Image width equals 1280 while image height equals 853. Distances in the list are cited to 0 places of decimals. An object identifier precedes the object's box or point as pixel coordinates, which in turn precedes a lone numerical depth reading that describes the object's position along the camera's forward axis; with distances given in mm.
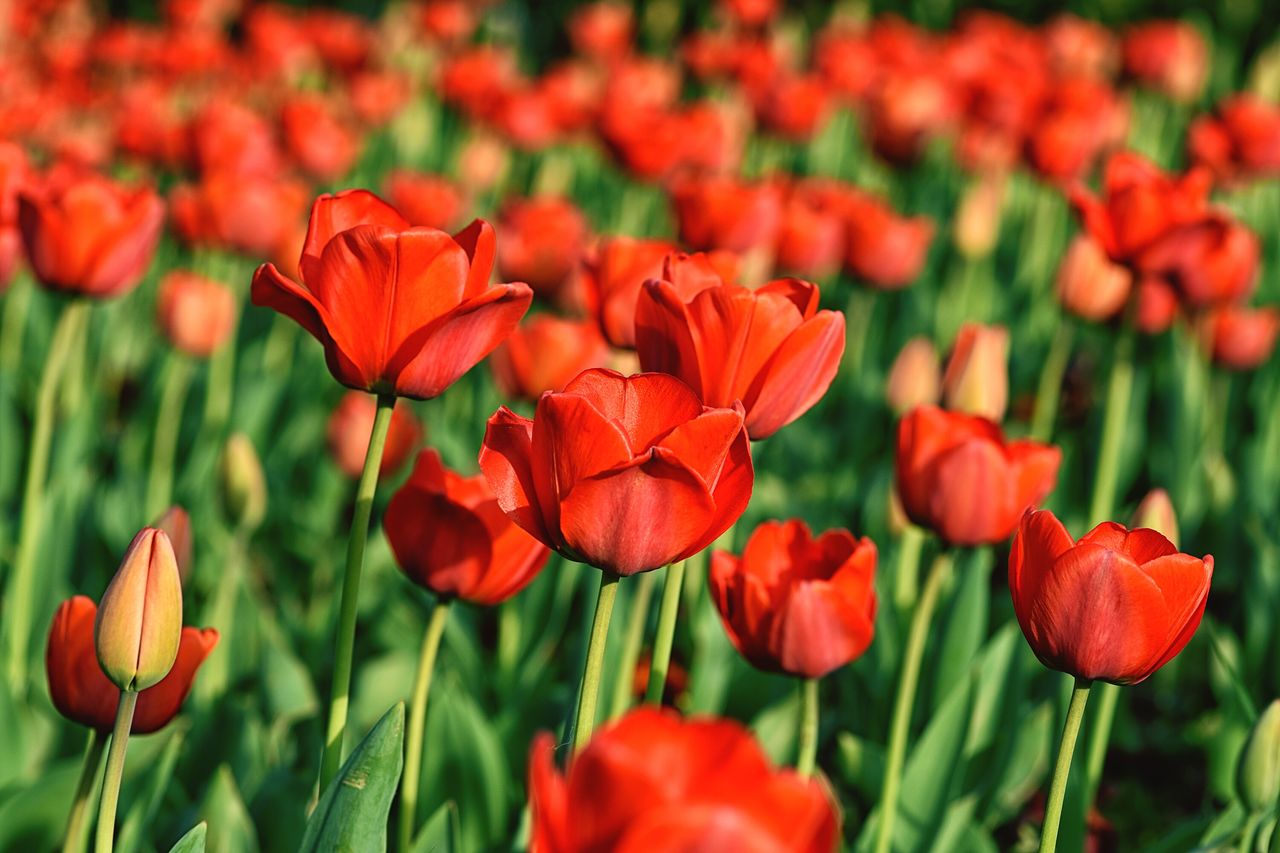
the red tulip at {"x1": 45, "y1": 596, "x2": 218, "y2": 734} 1370
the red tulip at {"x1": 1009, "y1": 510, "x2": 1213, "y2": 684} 1315
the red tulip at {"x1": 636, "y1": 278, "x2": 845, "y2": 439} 1354
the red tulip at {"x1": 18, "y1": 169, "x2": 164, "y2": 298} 1621
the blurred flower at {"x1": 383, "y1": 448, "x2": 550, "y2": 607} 1398
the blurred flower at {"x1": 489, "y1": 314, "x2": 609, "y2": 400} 1726
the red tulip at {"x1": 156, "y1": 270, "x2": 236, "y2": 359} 2163
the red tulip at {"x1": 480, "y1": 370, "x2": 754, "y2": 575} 1270
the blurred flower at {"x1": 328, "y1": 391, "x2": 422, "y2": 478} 1916
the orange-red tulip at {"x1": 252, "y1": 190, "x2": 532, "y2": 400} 1328
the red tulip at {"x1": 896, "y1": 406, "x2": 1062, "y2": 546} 1469
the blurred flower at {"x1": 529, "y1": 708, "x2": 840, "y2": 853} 1149
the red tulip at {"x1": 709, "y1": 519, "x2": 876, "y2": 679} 1380
